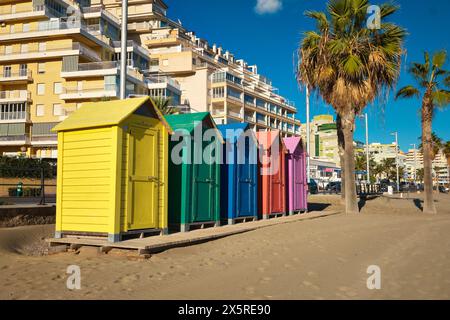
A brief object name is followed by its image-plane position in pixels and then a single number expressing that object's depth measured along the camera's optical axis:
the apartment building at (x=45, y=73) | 48.16
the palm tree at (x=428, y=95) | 18.64
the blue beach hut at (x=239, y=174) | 12.63
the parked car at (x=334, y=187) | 45.00
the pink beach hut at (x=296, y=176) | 16.84
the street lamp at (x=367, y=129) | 44.18
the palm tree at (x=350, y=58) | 17.12
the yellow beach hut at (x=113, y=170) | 8.32
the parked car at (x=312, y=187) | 41.87
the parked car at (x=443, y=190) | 65.36
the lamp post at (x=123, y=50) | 11.57
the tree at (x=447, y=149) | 63.22
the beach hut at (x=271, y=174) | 14.71
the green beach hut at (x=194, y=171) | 10.32
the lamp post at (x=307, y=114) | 31.19
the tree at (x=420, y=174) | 113.82
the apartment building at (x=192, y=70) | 69.25
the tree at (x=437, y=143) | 57.38
